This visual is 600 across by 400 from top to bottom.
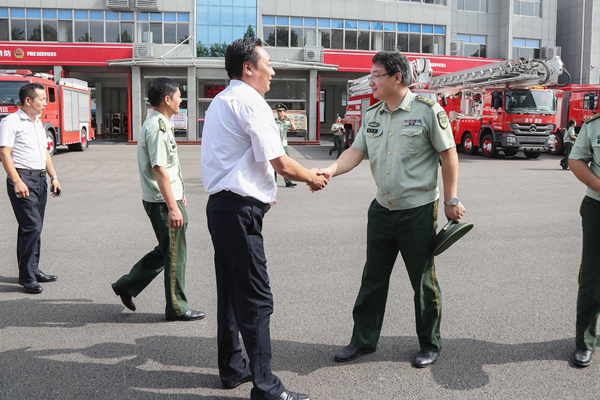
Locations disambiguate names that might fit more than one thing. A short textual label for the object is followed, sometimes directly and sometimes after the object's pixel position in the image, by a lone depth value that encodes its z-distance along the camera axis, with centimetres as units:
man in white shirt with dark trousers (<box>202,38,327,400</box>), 300
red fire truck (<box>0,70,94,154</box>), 1959
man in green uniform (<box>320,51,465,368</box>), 365
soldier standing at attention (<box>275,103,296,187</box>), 1285
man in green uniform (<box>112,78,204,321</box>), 434
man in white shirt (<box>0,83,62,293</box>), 519
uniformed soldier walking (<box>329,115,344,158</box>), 2173
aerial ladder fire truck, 2064
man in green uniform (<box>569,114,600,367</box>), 376
